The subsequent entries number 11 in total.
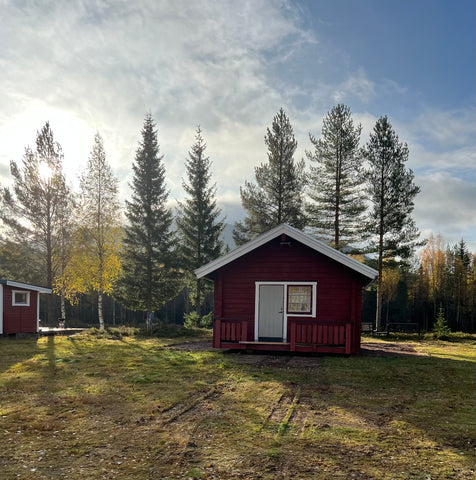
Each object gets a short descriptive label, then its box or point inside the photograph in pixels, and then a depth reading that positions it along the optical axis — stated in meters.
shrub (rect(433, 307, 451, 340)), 21.97
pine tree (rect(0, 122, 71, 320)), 26.98
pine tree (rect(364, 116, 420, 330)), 26.08
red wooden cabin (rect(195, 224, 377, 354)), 13.12
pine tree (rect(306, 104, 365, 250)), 27.48
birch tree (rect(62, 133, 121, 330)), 25.67
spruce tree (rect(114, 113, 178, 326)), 28.33
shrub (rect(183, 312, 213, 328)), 25.08
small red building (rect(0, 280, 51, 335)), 19.94
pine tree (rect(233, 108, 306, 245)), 30.45
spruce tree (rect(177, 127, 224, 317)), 31.42
